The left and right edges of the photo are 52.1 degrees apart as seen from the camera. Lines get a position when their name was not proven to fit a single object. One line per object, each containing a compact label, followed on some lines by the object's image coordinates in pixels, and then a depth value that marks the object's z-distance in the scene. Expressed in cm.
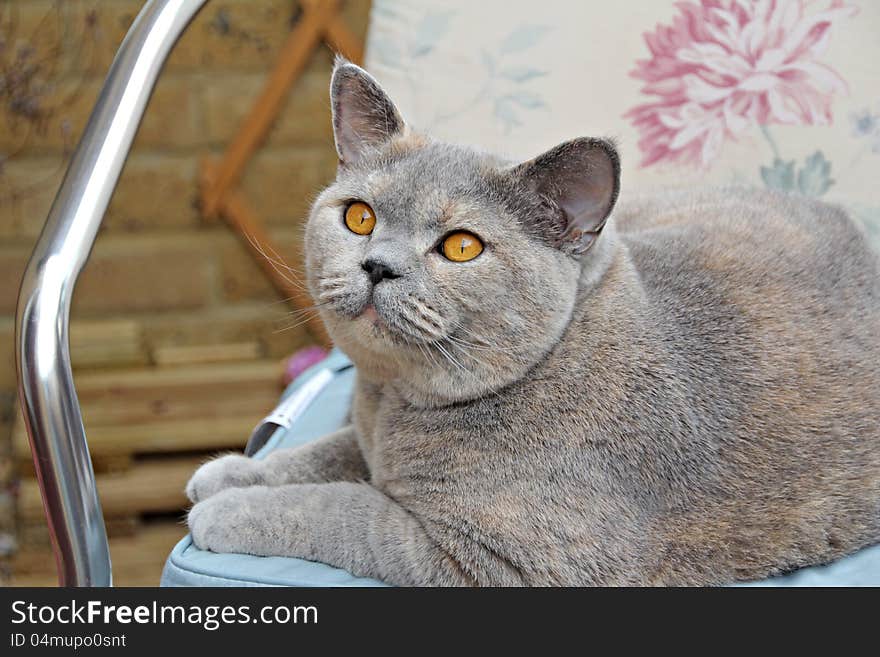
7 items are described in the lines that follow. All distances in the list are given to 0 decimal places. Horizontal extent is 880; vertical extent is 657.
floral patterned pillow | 134
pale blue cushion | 82
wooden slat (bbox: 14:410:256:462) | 198
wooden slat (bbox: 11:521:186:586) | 196
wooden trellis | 197
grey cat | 82
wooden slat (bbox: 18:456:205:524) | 194
